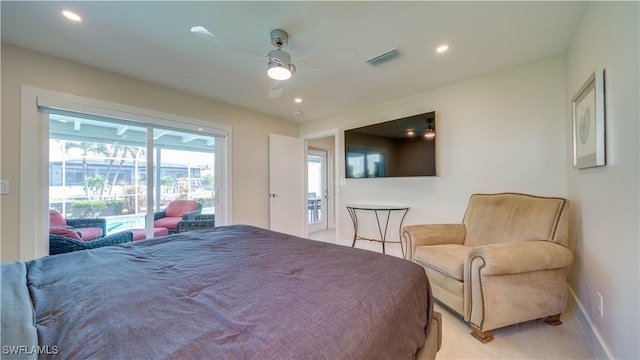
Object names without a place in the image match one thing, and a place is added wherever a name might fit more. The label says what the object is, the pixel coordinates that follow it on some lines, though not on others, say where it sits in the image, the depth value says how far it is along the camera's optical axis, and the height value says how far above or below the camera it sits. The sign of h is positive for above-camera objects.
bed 0.67 -0.44
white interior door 4.23 -0.06
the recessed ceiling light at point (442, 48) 2.18 +1.21
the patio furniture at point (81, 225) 2.42 -0.45
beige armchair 1.69 -0.67
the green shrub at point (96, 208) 2.59 -0.28
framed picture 1.47 +0.40
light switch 2.09 -0.03
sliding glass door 2.50 +0.17
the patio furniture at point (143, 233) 2.92 -0.63
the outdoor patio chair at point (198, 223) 3.35 -0.59
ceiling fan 1.91 +0.98
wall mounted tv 3.13 +0.48
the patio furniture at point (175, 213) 3.15 -0.43
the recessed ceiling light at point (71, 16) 1.76 +1.24
